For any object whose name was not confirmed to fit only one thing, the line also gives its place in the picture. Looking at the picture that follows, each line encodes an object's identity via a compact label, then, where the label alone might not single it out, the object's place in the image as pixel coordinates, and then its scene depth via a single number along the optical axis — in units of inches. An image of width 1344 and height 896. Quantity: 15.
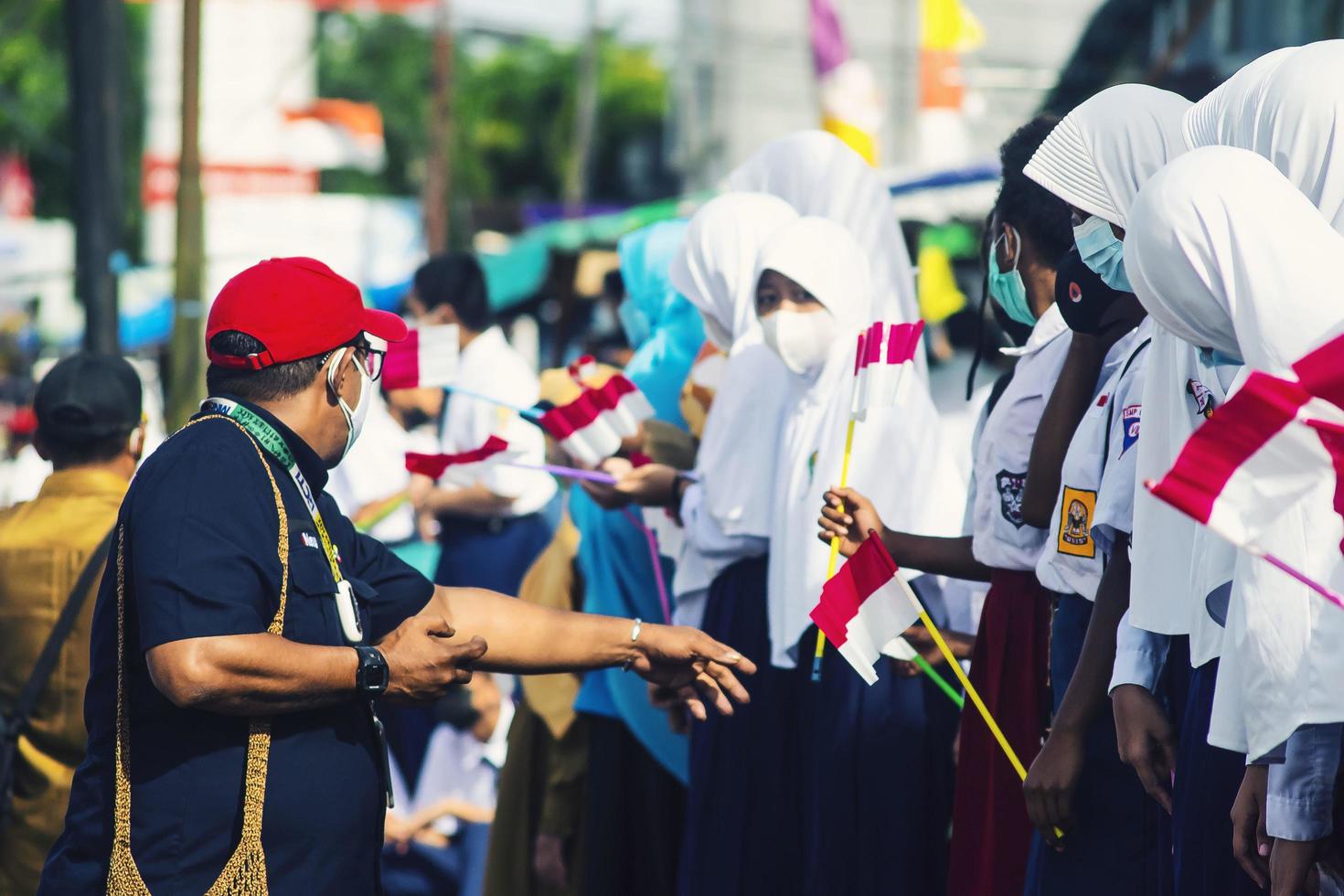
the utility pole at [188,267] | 634.2
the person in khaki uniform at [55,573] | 325.4
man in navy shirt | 220.7
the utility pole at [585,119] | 2203.4
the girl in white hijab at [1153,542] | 203.2
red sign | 1934.1
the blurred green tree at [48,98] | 2691.9
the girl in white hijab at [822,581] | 321.4
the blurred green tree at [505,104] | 3299.0
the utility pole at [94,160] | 619.5
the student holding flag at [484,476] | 524.4
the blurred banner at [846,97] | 1095.0
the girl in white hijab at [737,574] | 342.6
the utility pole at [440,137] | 1860.2
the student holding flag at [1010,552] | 277.9
